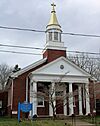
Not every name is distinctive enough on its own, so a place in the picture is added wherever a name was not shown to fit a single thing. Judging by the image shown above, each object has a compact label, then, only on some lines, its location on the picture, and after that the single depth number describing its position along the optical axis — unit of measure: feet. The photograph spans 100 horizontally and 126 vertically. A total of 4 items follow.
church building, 97.71
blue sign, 74.29
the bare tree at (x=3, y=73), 208.27
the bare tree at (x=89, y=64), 174.53
